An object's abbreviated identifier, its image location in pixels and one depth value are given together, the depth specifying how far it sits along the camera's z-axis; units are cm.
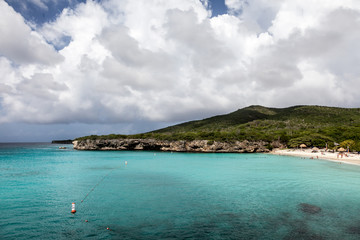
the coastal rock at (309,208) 1689
